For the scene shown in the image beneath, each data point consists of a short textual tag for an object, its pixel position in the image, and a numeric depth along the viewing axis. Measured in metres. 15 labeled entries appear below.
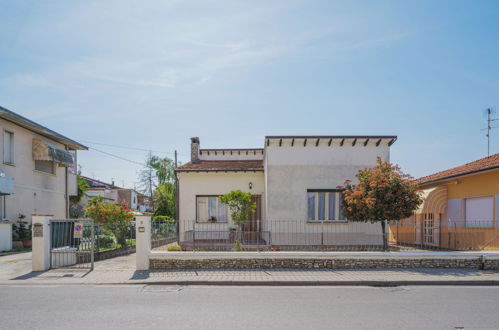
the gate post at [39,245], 11.17
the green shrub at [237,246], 12.44
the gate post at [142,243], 11.13
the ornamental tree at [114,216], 15.44
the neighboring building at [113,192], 45.41
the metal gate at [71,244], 11.61
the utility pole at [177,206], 19.76
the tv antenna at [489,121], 19.95
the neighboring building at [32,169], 17.59
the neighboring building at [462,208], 13.68
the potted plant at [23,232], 17.22
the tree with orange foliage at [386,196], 12.35
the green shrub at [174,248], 12.30
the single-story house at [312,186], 16.45
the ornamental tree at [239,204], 14.13
